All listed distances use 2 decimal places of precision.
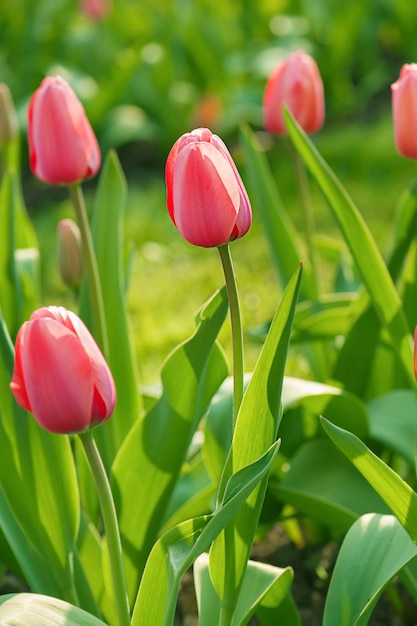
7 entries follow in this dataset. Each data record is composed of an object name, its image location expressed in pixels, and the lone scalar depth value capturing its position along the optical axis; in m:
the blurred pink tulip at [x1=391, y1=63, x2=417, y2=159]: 1.32
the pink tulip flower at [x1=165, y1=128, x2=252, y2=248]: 1.17
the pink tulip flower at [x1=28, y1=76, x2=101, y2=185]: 1.34
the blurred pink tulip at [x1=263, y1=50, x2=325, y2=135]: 1.48
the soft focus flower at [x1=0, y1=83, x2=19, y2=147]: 1.60
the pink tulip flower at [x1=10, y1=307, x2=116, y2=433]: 1.15
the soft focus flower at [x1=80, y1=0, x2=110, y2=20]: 5.57
